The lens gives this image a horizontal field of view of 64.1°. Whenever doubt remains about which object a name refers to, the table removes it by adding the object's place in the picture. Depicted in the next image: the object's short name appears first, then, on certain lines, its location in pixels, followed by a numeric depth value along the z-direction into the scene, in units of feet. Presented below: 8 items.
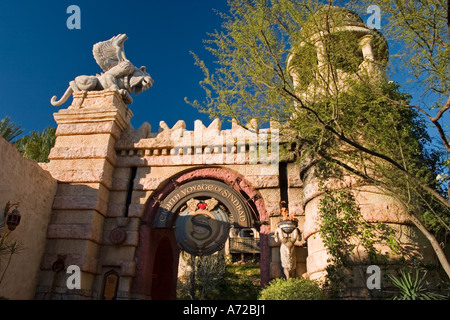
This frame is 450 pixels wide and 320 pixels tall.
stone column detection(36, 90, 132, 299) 34.60
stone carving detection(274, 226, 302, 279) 30.76
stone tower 24.63
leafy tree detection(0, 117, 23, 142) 71.68
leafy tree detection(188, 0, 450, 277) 21.98
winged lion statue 43.19
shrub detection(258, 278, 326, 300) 25.64
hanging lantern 29.76
